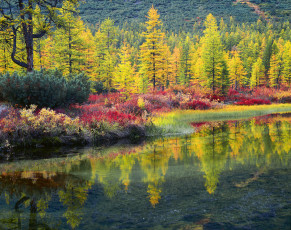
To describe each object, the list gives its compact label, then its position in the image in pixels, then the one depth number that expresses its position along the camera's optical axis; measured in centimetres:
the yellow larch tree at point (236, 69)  6012
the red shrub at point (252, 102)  3750
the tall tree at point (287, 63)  6000
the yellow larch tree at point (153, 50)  3644
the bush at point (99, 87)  3570
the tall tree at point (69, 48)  2892
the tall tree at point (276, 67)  6150
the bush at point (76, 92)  1653
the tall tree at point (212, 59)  3947
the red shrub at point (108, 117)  1392
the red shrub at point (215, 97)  3795
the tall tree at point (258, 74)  6267
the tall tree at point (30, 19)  1653
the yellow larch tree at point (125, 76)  3055
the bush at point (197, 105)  2811
